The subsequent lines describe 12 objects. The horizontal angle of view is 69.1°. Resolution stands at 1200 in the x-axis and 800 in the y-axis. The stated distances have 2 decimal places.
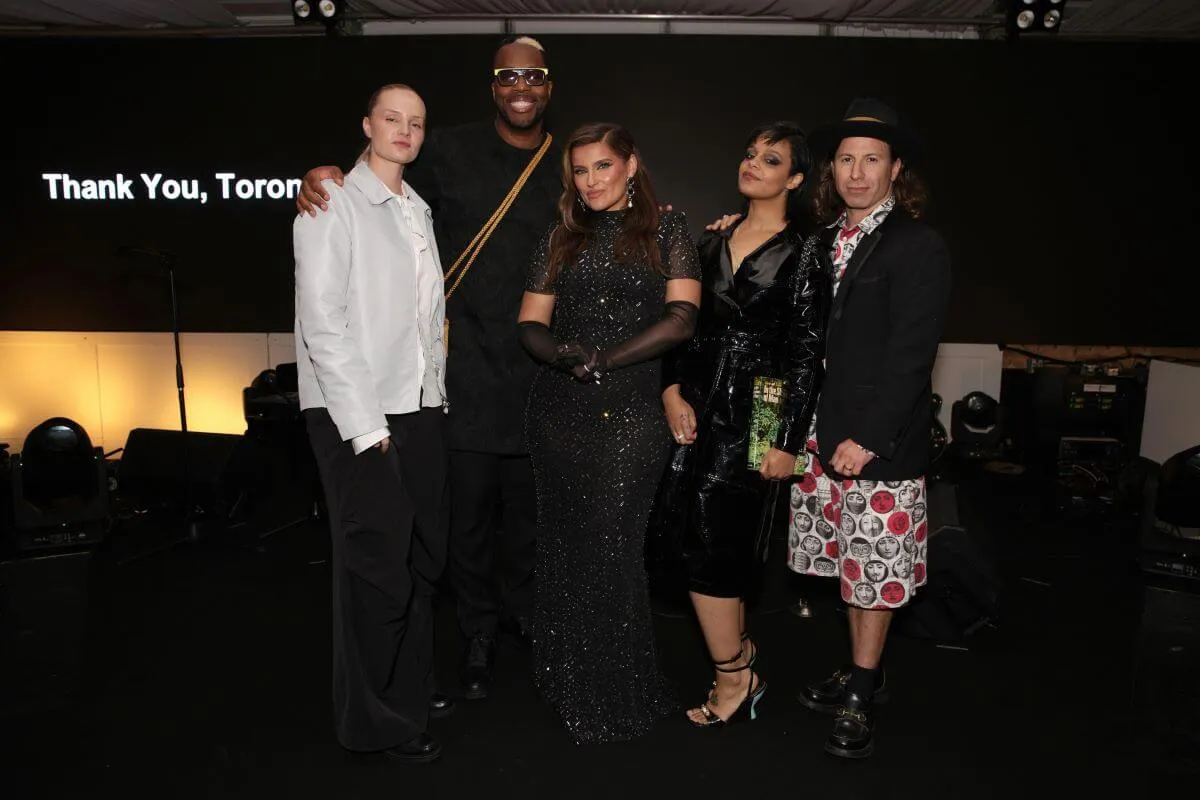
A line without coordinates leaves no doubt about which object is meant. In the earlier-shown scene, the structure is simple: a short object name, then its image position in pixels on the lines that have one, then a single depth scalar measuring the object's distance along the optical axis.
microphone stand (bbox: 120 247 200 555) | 4.55
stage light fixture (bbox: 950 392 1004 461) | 5.93
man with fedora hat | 2.33
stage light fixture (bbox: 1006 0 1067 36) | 5.42
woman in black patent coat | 2.37
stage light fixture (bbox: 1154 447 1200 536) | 3.79
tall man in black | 2.80
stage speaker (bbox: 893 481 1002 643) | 3.29
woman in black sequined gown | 2.33
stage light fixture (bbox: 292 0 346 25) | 5.57
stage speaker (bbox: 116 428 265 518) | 4.81
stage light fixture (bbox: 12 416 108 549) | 4.29
